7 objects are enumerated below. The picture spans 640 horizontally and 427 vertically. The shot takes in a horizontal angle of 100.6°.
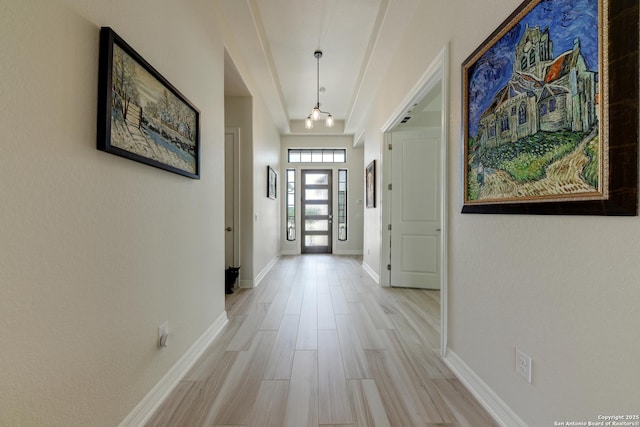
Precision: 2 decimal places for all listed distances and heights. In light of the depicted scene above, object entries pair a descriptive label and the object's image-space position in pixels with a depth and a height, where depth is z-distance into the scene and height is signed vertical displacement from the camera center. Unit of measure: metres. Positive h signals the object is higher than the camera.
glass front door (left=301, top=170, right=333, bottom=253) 6.63 +0.03
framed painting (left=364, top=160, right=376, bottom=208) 4.27 +0.50
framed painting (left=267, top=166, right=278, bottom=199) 4.82 +0.58
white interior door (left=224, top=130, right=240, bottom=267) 3.69 +0.19
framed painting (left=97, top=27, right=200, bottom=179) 1.08 +0.50
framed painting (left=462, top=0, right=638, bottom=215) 0.83 +0.41
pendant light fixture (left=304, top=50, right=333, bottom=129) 3.53 +2.04
